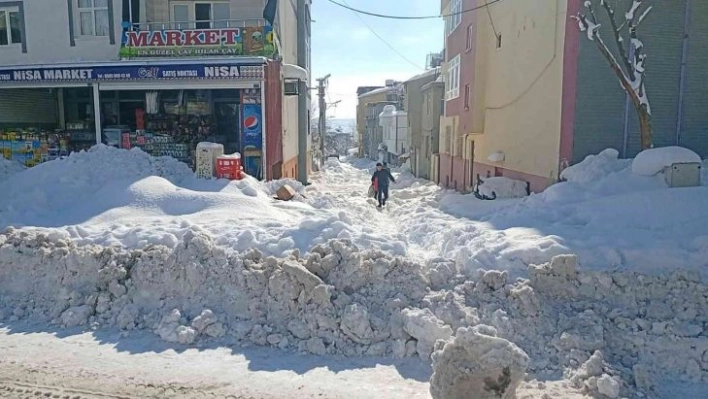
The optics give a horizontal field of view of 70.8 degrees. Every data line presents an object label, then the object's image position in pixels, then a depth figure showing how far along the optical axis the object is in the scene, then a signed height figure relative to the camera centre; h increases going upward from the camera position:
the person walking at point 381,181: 15.39 -1.28
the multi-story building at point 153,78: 13.95 +1.75
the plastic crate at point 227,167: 11.70 -0.67
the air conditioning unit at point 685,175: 8.80 -0.60
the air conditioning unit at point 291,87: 16.67 +1.73
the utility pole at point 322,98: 41.16 +3.43
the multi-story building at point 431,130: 25.50 +0.56
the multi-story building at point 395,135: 36.99 +0.38
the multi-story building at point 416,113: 29.89 +1.67
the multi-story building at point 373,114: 47.22 +2.66
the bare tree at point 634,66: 9.70 +1.45
